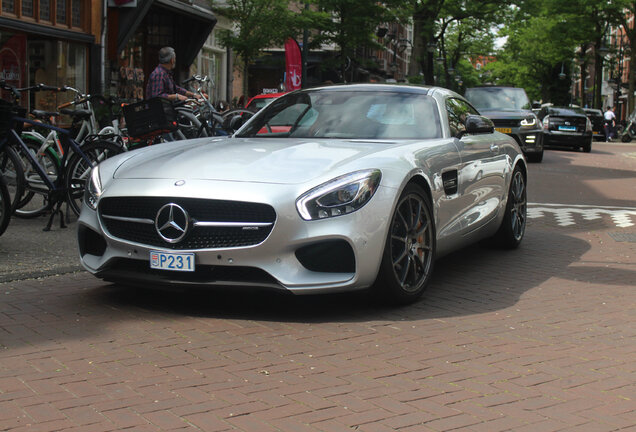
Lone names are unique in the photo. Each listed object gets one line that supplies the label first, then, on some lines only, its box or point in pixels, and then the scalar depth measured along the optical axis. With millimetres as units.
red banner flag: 25172
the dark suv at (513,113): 21188
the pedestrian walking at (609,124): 49281
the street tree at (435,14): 36719
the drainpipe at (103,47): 18922
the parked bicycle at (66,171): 8484
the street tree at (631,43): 49347
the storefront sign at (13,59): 15672
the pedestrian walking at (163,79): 10875
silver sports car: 5098
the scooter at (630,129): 38250
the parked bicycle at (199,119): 10859
